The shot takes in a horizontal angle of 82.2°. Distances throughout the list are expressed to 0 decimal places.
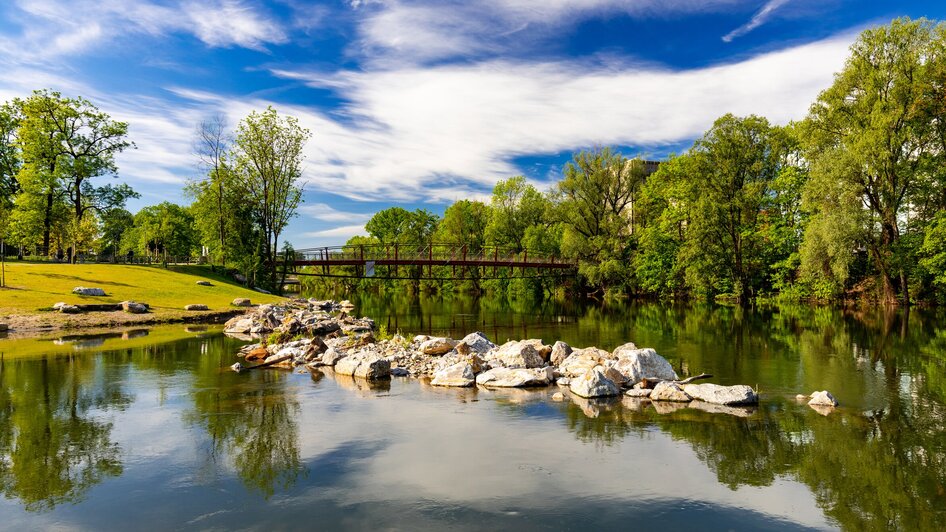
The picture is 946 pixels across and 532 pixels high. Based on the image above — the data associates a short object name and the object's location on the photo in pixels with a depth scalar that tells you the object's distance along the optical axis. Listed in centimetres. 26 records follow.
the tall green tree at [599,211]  7894
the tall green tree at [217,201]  6831
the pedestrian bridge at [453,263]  6794
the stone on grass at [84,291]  4344
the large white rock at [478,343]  2452
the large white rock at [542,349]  2366
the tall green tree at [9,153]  6925
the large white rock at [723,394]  1677
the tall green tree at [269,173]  6750
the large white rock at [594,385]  1781
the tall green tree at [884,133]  4859
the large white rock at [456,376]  2014
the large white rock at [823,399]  1644
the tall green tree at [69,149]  6369
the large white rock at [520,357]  2183
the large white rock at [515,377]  1973
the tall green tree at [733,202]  6562
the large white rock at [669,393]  1730
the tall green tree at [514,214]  9744
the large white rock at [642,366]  1903
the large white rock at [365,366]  2150
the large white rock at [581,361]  2086
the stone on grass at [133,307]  4152
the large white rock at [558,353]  2292
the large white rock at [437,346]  2473
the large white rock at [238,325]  3797
